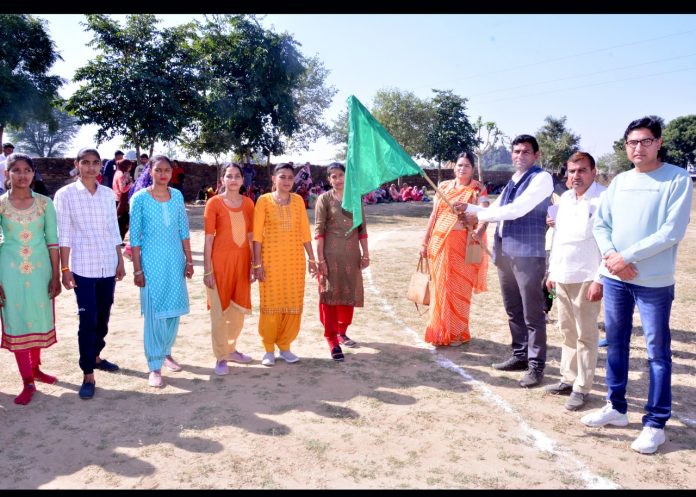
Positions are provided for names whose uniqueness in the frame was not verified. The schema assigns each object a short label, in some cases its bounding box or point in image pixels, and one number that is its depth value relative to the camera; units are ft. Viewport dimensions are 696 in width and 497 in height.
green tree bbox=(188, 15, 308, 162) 78.38
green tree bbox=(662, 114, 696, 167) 173.68
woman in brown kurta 16.44
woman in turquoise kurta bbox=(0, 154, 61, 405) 12.62
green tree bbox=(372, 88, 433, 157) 136.46
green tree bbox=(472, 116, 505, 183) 131.75
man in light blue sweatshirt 10.48
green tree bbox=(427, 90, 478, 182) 129.80
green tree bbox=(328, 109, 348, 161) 167.02
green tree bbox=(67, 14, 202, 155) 67.87
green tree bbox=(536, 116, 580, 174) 181.57
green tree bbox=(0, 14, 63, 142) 65.92
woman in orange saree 17.39
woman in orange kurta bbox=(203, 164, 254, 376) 14.75
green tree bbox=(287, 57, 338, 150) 131.34
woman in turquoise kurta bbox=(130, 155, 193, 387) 13.99
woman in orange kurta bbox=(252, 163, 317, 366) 15.29
